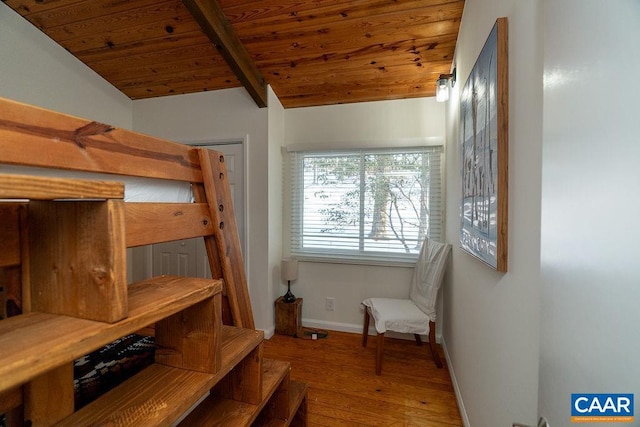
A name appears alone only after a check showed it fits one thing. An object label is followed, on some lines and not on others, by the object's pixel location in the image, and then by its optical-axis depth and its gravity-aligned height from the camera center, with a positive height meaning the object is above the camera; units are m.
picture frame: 0.99 +0.24
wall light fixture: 2.02 +0.95
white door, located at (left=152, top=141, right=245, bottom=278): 2.71 -0.42
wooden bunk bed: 0.40 -0.14
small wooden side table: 2.64 -1.08
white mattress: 0.46 +0.06
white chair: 2.11 -0.83
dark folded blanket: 0.74 -0.48
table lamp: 2.71 -0.63
